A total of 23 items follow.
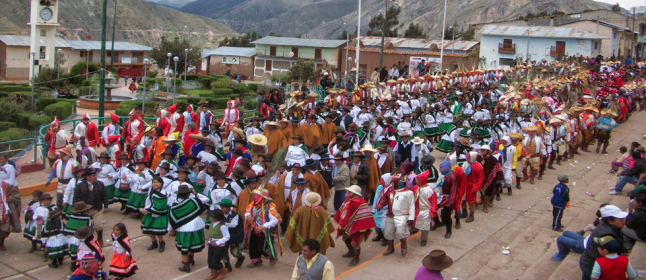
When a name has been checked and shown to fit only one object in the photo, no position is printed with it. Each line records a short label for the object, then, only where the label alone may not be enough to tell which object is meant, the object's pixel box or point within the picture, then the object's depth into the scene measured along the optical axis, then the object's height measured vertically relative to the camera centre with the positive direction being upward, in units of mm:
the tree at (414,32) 85375 +10372
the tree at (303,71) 37300 +1799
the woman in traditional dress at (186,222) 8594 -1792
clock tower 53031 +5056
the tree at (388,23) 80625 +11449
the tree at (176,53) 55694 +3716
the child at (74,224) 8859 -1976
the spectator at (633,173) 13070 -1181
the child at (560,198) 10672 -1465
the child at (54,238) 9031 -2222
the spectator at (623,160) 14191 -999
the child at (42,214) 9195 -1917
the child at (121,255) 7973 -2160
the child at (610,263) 6777 -1606
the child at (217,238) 8320 -1936
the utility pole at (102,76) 19066 +420
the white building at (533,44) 51031 +5856
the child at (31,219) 9375 -2041
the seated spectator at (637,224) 8094 -1393
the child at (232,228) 8539 -1863
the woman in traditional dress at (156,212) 9312 -1825
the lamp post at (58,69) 46638 +1358
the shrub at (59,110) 29219 -1116
